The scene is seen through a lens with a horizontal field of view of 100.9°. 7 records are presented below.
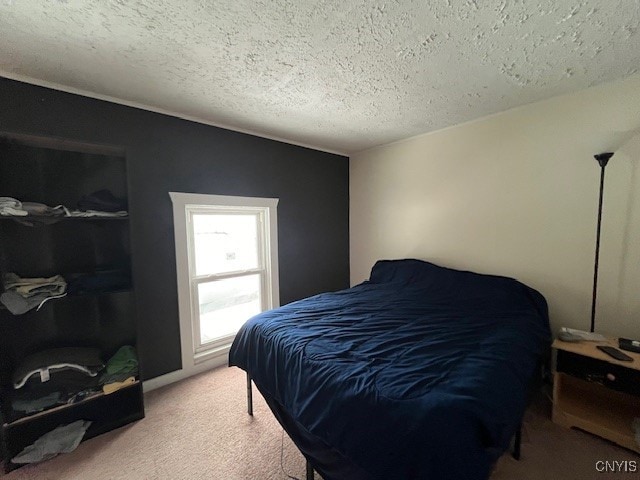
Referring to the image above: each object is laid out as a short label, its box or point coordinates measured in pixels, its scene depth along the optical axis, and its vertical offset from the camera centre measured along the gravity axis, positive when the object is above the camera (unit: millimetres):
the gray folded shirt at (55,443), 1523 -1318
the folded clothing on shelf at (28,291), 1481 -392
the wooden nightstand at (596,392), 1521 -1215
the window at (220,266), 2400 -444
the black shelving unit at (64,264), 1612 -269
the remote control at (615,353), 1520 -799
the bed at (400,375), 945 -713
